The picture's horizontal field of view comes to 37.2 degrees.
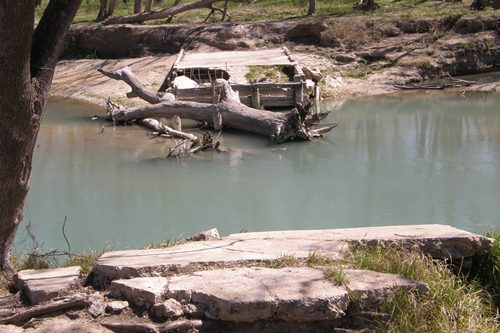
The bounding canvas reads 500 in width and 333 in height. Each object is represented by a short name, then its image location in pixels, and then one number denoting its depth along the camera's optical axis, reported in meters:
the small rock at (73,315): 4.08
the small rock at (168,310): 4.00
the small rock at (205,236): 5.79
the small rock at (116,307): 4.08
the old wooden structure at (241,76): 16.42
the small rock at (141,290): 4.08
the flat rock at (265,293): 4.02
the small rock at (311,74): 18.86
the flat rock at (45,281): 4.31
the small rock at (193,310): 4.04
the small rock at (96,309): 4.07
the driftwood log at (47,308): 4.09
